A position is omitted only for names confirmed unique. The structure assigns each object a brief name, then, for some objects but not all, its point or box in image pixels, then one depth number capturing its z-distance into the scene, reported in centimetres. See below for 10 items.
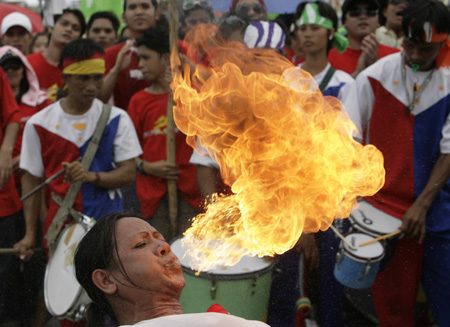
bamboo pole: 459
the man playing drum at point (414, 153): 396
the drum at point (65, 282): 376
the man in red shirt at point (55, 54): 583
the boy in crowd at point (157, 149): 484
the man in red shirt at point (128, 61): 560
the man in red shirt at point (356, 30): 562
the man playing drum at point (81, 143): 443
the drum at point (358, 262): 385
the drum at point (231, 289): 370
